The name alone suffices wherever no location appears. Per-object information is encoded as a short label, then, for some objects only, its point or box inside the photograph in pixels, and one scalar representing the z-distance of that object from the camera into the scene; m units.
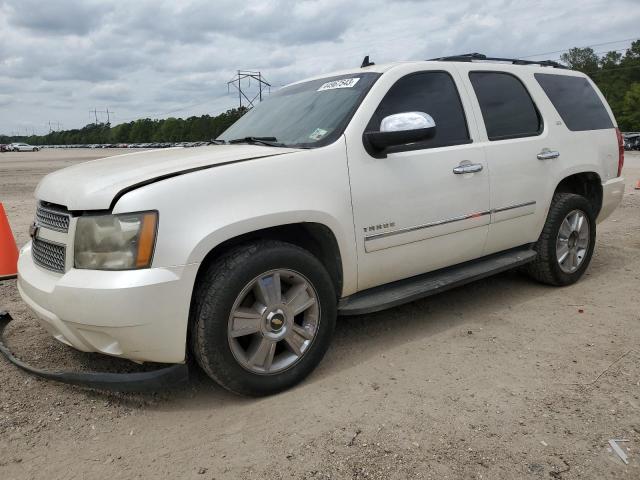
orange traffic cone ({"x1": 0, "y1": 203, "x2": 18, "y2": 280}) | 4.96
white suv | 2.54
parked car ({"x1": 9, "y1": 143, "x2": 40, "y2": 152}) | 77.75
